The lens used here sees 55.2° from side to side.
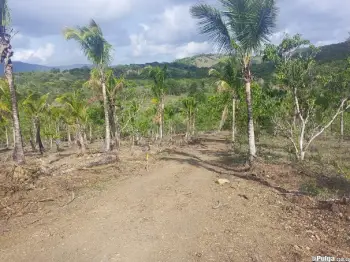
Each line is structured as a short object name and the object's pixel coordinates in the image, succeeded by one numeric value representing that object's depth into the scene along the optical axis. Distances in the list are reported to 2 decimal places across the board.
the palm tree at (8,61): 17.66
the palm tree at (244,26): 14.28
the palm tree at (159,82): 30.79
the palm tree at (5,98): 28.59
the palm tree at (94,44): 20.70
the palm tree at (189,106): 43.00
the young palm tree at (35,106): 30.00
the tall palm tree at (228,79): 30.55
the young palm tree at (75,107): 27.30
